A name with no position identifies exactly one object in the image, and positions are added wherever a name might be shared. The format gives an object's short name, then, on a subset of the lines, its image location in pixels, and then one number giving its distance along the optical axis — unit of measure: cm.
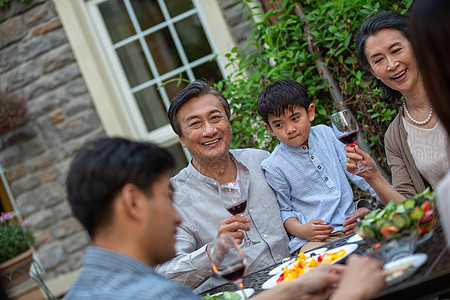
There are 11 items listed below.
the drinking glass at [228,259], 159
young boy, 261
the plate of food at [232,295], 171
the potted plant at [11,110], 545
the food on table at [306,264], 174
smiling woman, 236
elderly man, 251
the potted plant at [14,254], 504
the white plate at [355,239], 189
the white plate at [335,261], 175
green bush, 336
